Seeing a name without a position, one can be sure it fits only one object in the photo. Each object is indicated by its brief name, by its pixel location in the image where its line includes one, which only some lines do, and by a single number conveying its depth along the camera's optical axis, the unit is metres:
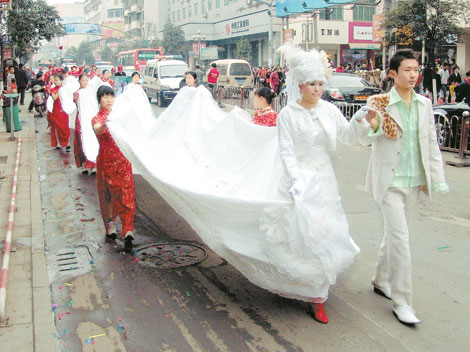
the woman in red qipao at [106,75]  17.72
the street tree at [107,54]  105.32
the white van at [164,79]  26.30
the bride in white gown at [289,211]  4.09
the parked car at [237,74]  33.16
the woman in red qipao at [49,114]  15.12
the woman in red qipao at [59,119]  13.29
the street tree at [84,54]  120.38
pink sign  48.81
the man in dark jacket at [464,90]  14.81
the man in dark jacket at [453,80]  22.42
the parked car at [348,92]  16.83
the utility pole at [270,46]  37.25
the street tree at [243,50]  52.21
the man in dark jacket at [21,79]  26.31
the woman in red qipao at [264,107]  7.25
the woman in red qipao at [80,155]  10.73
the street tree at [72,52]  124.49
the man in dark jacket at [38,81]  20.65
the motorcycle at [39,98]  20.59
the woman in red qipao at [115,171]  6.29
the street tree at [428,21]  20.61
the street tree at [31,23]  27.11
